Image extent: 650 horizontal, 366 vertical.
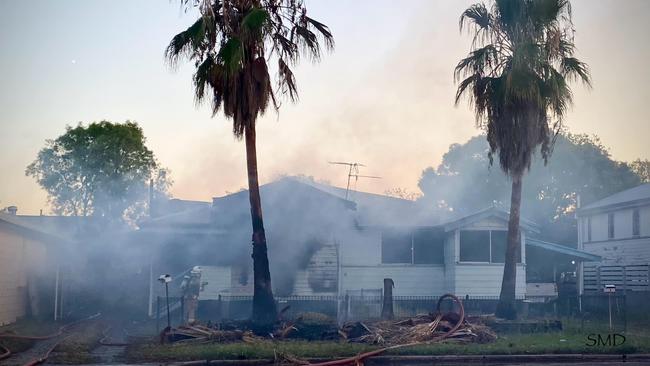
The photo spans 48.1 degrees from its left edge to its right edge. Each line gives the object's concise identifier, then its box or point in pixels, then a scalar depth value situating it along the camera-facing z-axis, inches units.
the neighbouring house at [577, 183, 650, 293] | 1438.2
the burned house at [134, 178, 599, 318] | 1134.4
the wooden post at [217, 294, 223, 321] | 1066.3
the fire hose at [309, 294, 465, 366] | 591.5
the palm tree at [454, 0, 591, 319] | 933.8
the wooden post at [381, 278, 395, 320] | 924.5
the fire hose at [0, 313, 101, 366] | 638.7
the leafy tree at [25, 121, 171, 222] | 1710.1
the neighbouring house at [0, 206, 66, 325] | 978.1
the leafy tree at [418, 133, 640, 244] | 2294.5
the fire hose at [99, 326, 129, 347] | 779.4
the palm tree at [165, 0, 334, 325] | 826.2
